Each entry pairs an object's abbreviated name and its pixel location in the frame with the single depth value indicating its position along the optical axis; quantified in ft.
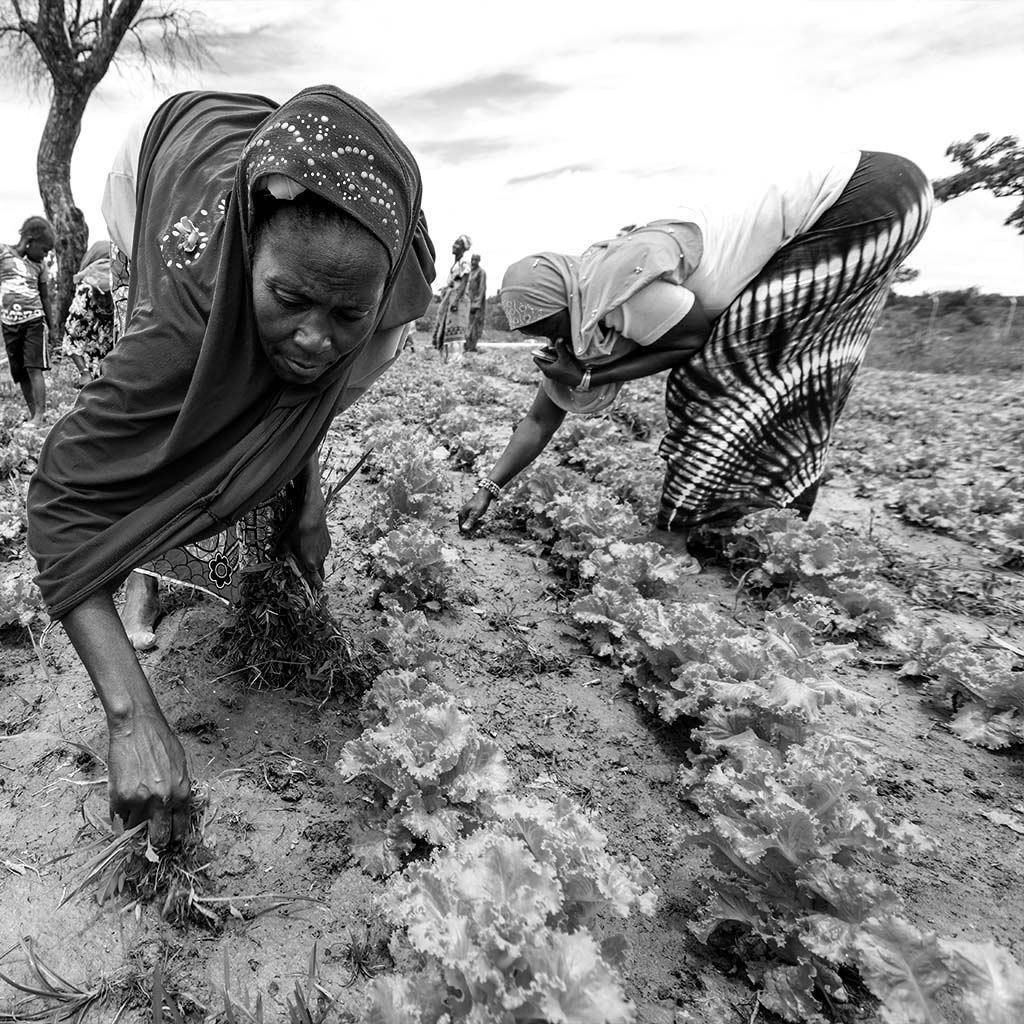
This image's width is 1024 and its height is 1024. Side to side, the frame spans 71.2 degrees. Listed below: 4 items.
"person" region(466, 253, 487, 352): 45.78
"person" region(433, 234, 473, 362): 44.24
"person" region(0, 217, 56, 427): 21.31
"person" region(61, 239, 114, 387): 11.73
